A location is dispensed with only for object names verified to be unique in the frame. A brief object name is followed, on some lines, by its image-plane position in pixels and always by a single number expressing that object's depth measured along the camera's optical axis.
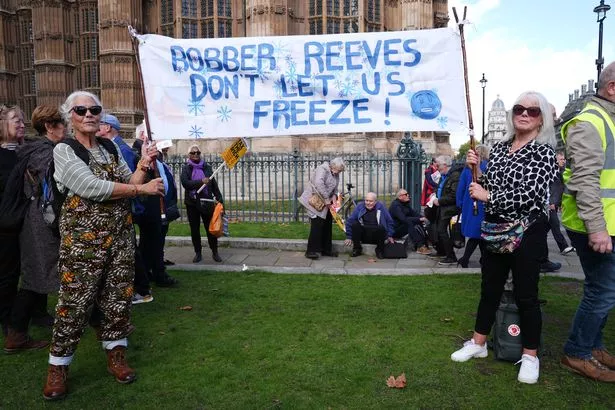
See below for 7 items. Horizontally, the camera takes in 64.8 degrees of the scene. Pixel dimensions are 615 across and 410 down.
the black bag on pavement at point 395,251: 7.82
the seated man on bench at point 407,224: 8.23
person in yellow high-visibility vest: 3.25
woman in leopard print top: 3.33
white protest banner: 4.81
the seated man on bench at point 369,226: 7.86
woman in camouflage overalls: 3.18
